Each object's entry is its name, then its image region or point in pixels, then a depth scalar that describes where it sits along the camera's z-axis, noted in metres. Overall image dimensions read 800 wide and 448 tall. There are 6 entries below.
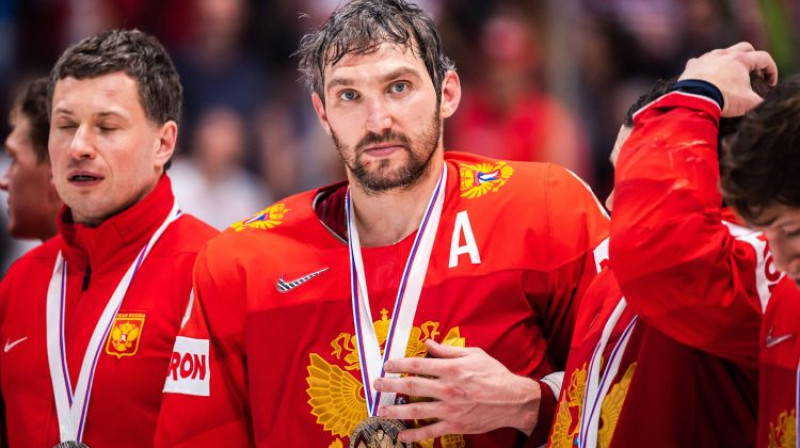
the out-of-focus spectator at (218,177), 13.33
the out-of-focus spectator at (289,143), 13.53
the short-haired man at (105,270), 6.72
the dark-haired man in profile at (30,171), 8.20
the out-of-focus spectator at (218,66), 13.74
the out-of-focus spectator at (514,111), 12.62
